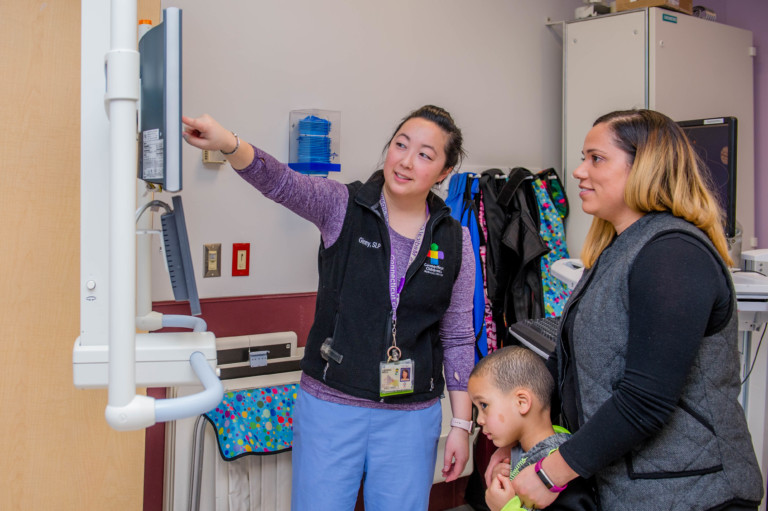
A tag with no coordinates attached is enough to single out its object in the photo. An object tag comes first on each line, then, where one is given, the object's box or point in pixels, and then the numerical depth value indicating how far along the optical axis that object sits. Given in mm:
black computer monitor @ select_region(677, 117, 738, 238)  1994
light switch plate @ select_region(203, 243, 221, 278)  2334
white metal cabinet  2994
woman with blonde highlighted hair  1061
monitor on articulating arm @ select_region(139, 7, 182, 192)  885
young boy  1290
